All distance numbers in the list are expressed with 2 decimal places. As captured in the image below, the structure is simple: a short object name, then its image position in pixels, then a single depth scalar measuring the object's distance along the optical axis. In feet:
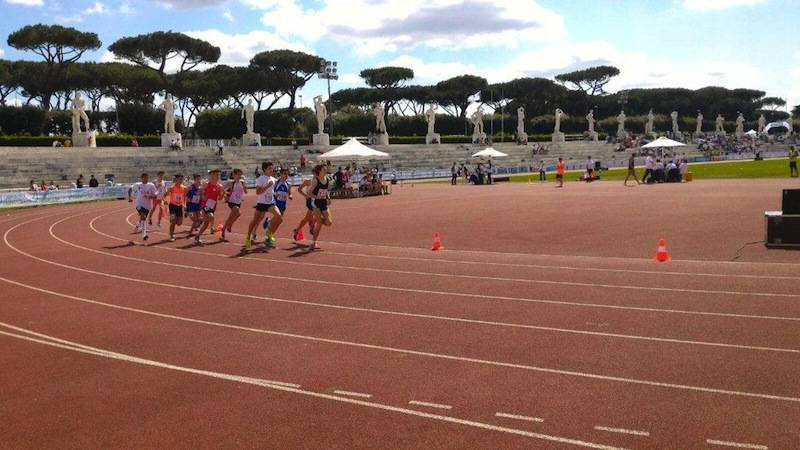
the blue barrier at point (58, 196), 105.29
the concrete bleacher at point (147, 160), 131.44
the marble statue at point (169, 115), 171.12
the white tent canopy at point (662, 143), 148.92
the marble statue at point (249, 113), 188.24
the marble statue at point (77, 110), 158.61
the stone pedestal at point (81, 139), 157.99
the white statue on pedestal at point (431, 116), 232.73
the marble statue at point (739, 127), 348.38
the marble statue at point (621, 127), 294.07
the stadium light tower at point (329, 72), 260.27
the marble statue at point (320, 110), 196.75
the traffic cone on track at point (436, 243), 46.50
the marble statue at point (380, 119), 218.83
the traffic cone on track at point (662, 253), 38.60
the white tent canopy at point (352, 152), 112.98
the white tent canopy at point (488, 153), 150.25
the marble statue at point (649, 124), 319.62
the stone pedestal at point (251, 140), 190.08
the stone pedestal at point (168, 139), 168.25
